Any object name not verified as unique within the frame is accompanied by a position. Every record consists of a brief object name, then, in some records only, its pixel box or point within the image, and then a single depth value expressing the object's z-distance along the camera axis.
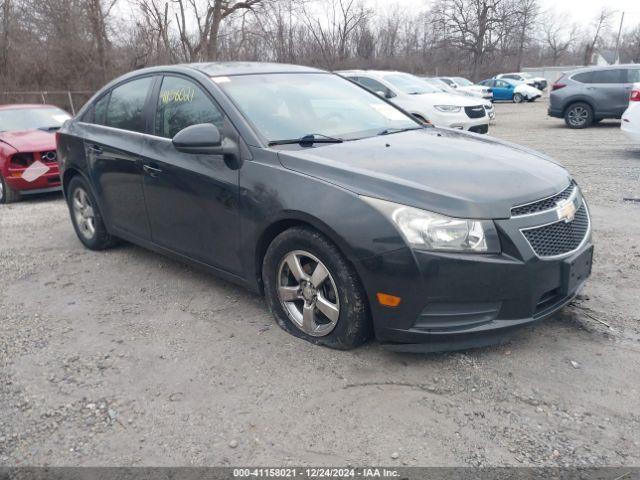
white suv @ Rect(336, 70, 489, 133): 11.45
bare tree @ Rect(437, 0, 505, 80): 54.73
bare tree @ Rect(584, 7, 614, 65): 82.25
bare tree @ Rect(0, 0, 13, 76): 22.42
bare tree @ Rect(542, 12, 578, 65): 76.00
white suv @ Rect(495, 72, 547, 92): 39.25
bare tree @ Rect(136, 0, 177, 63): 25.78
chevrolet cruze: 2.79
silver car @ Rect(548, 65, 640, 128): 13.93
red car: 7.89
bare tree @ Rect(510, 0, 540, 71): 55.31
